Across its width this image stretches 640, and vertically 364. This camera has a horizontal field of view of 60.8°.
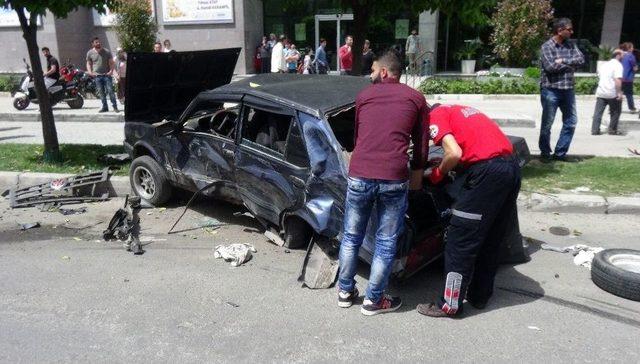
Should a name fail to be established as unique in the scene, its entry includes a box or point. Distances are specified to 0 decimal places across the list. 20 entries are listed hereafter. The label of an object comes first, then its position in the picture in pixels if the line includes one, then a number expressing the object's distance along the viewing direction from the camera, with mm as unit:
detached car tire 4109
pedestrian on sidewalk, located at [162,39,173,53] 16375
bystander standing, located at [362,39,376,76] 16344
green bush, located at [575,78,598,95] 15672
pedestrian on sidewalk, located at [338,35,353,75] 16422
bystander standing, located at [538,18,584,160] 7340
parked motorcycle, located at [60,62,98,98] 15180
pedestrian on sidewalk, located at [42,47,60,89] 13870
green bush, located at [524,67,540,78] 16889
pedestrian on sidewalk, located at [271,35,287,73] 17516
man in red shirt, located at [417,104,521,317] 3674
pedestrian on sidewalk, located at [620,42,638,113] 12000
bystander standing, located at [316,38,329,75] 18609
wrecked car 4301
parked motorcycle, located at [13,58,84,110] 13959
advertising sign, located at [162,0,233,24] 20172
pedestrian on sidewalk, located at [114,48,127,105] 13852
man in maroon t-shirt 3678
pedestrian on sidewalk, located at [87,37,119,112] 13530
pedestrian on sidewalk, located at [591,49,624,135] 9820
